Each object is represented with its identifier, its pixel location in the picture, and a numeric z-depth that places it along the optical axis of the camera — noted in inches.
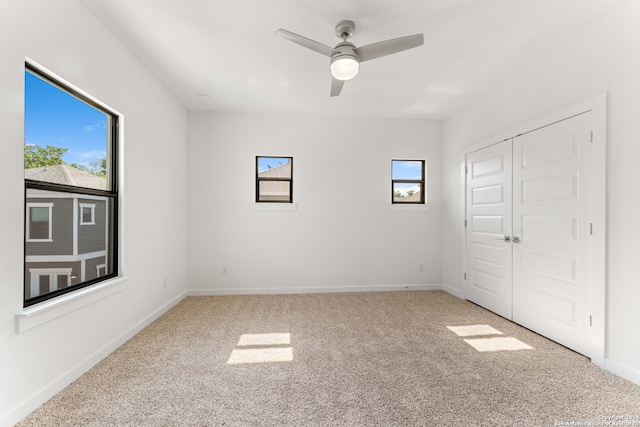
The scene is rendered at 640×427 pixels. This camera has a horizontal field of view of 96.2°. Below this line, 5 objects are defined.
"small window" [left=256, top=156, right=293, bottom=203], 179.2
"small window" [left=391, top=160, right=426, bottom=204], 187.9
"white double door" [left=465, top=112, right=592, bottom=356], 98.9
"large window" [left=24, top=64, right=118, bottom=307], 72.9
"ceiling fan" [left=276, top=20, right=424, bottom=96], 82.9
